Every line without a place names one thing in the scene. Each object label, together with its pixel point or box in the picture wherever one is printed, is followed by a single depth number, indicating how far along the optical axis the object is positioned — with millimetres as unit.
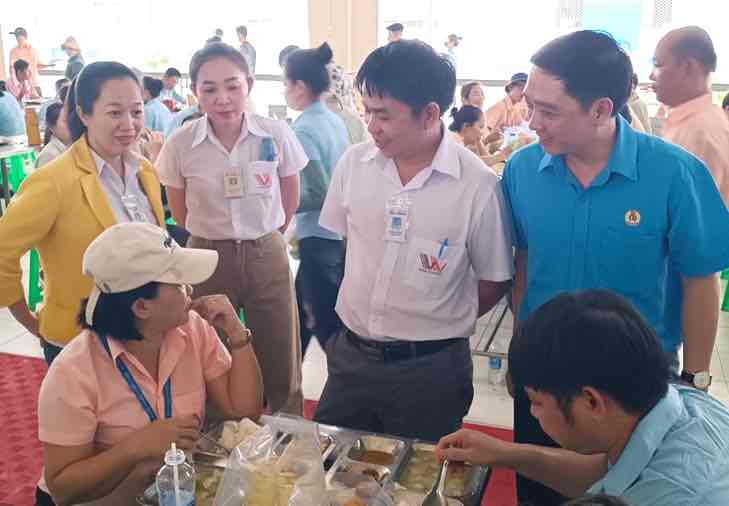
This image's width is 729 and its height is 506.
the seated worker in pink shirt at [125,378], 1521
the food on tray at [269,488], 1368
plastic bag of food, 1360
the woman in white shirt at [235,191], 2627
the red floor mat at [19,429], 2610
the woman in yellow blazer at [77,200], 2010
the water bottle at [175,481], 1348
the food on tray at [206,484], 1461
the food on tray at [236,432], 1632
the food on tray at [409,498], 1414
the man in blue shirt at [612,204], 1640
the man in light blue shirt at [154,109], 5805
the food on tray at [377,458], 1590
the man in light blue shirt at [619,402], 1117
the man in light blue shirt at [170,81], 7909
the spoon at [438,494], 1426
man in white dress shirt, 1840
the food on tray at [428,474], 1492
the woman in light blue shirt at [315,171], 3152
